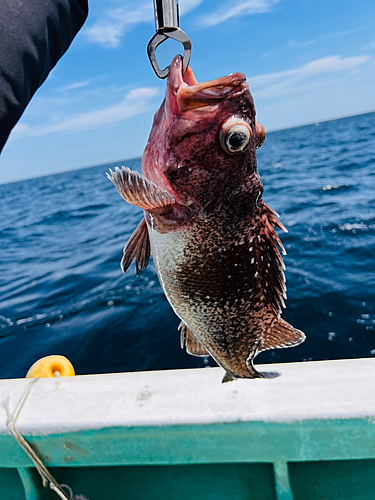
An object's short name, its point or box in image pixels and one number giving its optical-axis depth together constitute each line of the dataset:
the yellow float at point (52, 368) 0.57
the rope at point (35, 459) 0.41
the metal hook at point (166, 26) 0.25
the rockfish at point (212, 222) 0.31
